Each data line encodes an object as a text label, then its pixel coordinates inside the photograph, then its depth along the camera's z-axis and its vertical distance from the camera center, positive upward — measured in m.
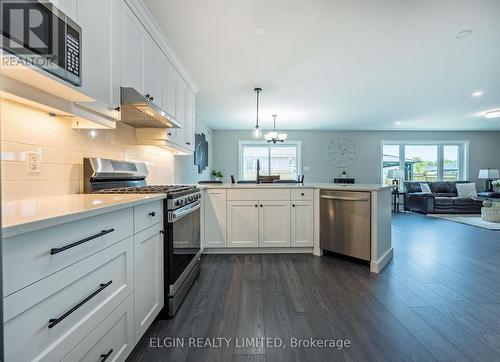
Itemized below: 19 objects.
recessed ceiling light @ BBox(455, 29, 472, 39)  2.37 +1.48
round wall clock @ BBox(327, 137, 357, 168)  7.75 +0.82
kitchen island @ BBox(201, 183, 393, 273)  3.07 -0.51
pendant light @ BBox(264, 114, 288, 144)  5.33 +0.95
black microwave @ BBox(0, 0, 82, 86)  0.89 +0.58
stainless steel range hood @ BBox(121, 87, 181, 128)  1.71 +0.52
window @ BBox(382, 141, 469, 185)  7.86 +0.67
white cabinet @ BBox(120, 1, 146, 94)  1.75 +1.00
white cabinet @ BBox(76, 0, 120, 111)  1.34 +0.77
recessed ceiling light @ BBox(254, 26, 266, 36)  2.29 +1.43
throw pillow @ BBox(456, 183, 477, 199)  6.87 -0.30
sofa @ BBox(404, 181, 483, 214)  6.43 -0.66
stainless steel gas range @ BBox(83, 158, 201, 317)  1.71 -0.33
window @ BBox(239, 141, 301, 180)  7.82 +0.60
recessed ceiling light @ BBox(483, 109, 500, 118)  5.26 +1.52
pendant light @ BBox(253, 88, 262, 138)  3.91 +1.17
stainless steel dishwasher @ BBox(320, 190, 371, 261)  2.65 -0.52
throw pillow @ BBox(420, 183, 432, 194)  6.99 -0.26
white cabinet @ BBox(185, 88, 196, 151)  3.44 +0.87
